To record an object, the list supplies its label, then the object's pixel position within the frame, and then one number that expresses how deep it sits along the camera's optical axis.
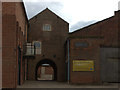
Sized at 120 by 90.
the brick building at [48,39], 19.40
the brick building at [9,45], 11.27
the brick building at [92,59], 14.80
